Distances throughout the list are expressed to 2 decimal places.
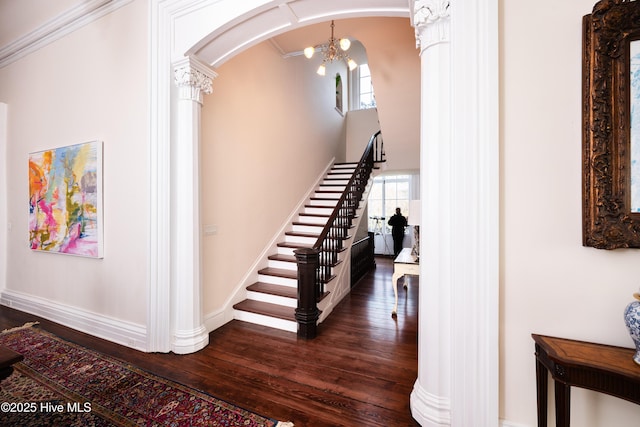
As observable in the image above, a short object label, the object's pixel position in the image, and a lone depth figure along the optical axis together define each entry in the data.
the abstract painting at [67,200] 3.12
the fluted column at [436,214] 1.69
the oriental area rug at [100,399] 1.82
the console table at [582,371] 1.17
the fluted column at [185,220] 2.72
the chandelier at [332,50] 4.03
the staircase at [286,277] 3.43
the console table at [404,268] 3.57
